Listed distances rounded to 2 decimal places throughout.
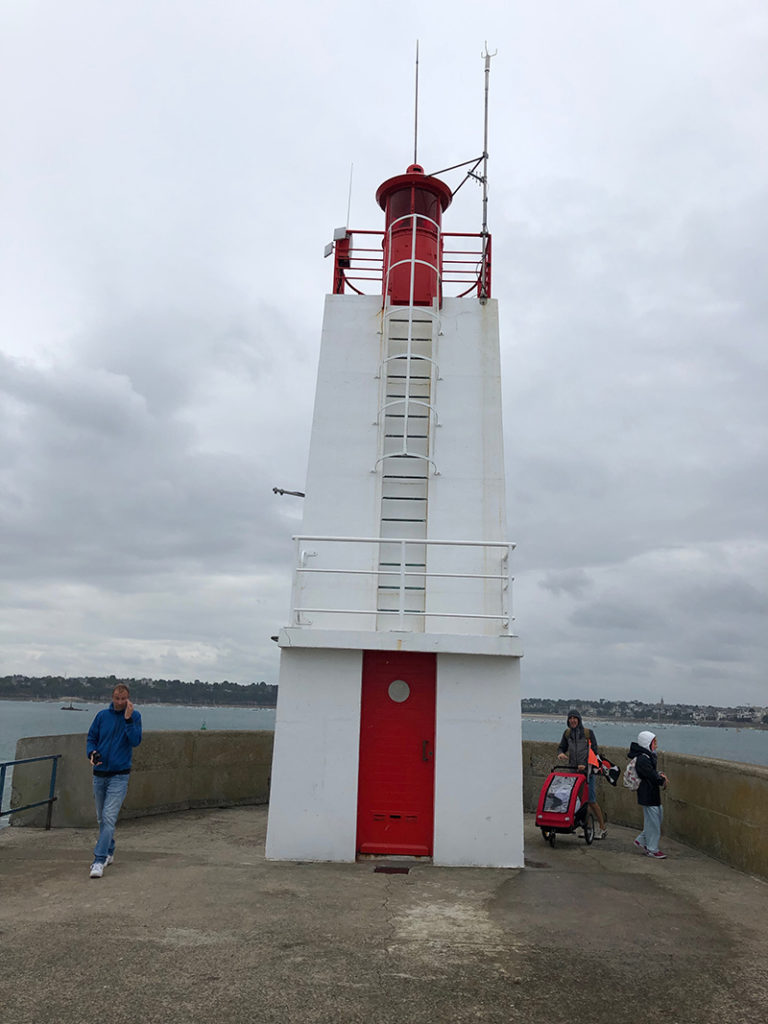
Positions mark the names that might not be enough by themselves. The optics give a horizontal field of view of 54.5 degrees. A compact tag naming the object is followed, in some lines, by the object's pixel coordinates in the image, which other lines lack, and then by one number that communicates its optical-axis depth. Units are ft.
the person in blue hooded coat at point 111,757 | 25.39
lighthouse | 28.99
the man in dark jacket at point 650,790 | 31.22
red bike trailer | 32.12
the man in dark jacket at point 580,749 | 34.50
